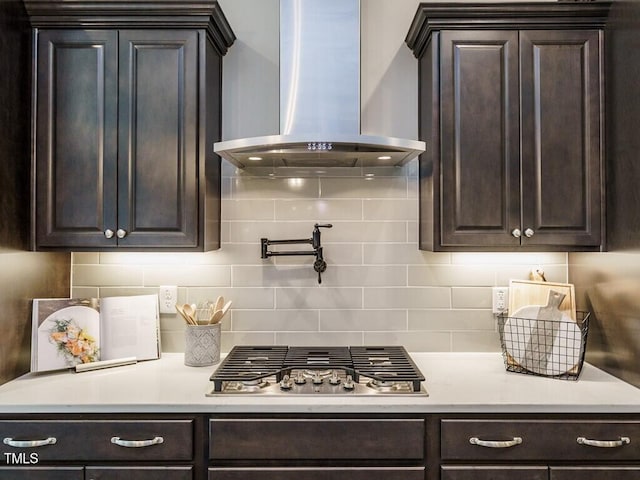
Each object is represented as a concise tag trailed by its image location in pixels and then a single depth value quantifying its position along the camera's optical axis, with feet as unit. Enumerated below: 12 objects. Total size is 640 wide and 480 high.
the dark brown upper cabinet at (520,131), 6.27
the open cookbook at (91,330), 6.23
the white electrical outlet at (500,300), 7.31
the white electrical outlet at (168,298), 7.32
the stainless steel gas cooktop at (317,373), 5.49
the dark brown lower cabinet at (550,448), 5.14
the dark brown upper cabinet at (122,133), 6.28
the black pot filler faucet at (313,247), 7.16
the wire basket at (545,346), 5.99
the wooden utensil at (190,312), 6.64
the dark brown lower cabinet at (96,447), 5.14
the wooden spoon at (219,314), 6.73
